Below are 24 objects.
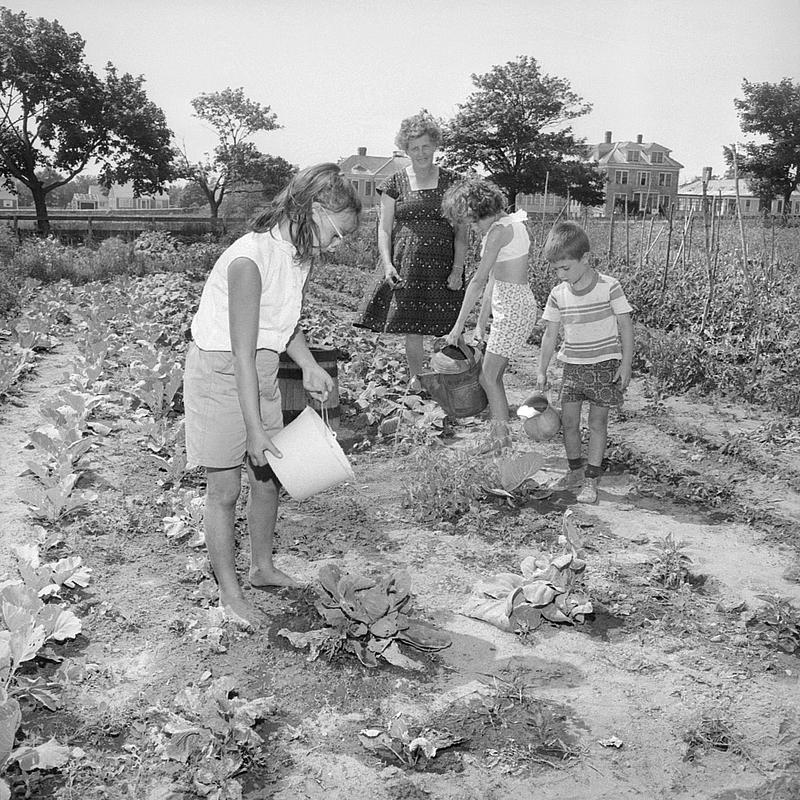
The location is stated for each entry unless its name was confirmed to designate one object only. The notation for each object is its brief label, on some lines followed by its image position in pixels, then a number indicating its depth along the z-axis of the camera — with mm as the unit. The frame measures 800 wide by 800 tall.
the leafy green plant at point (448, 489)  3678
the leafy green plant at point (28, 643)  1967
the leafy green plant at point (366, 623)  2520
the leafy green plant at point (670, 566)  3035
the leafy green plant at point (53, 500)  3518
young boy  3824
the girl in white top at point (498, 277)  4172
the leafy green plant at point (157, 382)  5055
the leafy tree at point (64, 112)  29672
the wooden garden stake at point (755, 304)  6191
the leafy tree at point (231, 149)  39344
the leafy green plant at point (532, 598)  2764
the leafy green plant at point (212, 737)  1962
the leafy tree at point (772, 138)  42031
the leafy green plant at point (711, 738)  2135
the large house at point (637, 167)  62219
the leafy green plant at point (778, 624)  2607
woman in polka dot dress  5117
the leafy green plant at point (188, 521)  3357
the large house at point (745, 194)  47594
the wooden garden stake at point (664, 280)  9105
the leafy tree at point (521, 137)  44688
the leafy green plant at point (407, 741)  2084
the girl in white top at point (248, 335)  2457
